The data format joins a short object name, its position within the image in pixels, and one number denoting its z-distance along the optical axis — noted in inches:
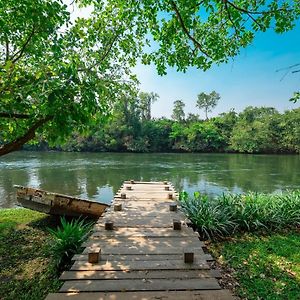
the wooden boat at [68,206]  287.3
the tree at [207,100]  2669.8
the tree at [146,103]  2205.1
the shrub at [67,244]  180.1
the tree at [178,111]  2417.3
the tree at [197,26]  172.6
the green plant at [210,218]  215.8
